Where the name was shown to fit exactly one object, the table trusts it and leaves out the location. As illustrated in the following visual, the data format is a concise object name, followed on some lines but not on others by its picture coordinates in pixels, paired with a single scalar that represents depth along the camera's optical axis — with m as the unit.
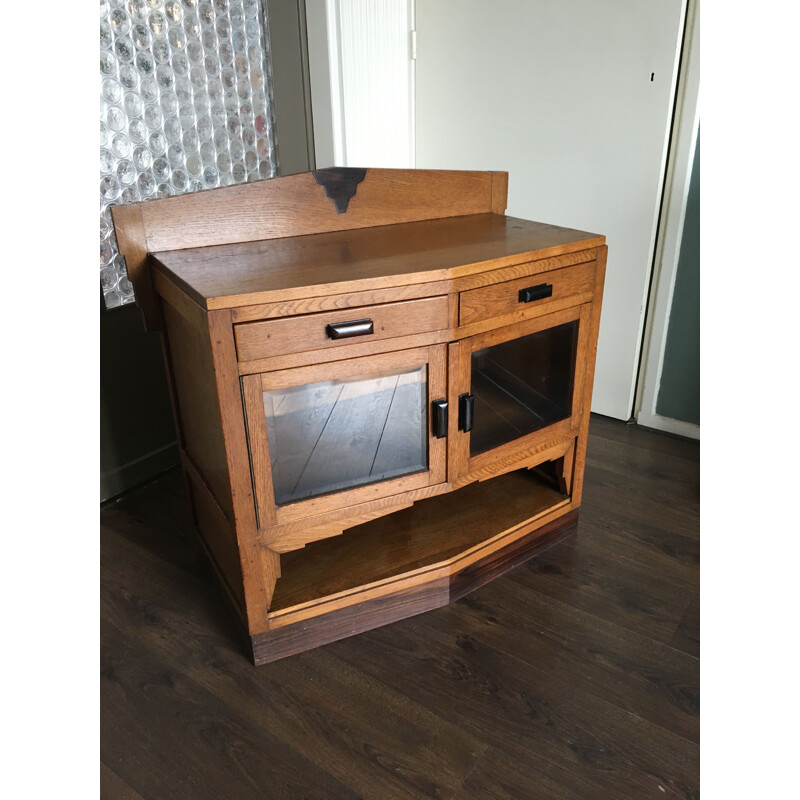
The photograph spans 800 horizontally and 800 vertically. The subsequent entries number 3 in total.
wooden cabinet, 1.19
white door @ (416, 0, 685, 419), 1.96
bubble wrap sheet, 1.59
